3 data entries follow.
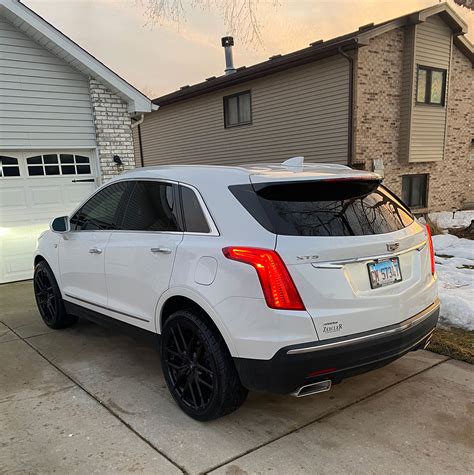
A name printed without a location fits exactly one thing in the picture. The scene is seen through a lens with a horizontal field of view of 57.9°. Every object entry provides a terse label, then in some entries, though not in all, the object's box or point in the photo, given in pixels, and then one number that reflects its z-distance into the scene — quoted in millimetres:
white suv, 2492
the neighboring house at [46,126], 7332
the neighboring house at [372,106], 11734
